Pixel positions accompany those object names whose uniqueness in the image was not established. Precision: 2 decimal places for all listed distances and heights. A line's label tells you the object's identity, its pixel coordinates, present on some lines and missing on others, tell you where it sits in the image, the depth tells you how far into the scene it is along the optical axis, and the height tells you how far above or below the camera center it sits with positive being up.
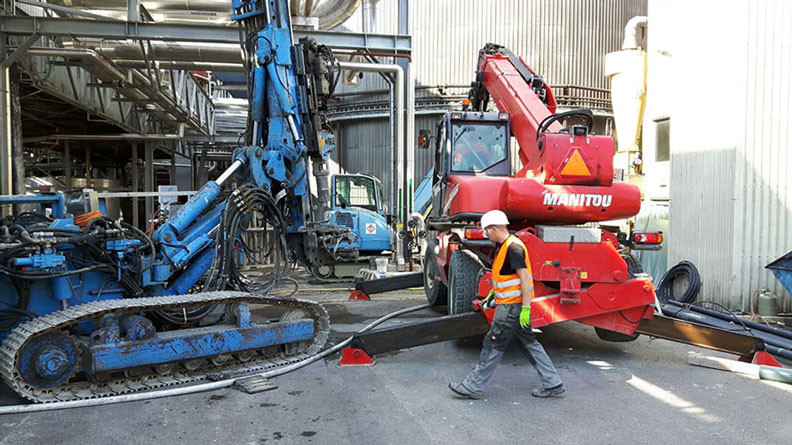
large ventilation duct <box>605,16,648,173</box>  13.46 +2.13
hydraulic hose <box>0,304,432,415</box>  5.02 -1.79
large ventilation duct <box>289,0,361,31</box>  14.16 +4.10
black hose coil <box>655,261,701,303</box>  8.90 -1.43
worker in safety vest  5.41 -1.18
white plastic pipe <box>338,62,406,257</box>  13.45 +1.35
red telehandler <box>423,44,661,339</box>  6.33 -0.41
